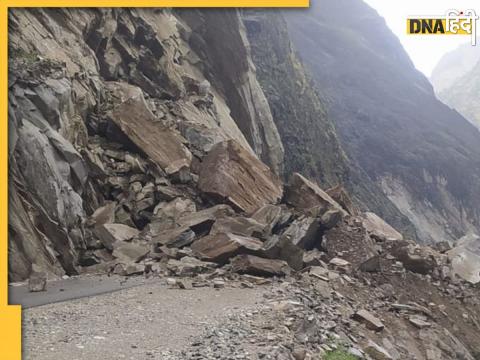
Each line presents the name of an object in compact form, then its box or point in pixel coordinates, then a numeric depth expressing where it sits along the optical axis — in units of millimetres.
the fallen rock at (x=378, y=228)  17672
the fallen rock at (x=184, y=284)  10461
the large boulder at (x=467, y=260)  15067
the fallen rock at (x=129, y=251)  12945
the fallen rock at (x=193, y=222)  14664
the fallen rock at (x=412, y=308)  12012
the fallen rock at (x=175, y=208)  15531
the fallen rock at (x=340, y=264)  13711
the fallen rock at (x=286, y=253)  12992
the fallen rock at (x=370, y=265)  13836
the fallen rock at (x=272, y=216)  15750
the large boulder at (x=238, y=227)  14250
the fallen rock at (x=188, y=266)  11680
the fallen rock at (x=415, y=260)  14367
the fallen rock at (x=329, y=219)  16125
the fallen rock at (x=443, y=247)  18141
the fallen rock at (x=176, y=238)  13820
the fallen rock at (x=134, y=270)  11750
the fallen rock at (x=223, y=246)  12719
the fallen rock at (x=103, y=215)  14564
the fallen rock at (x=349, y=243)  15078
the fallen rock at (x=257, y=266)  12039
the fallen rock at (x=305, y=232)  15352
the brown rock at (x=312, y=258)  13547
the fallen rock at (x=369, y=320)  10047
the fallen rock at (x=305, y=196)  17953
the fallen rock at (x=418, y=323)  11359
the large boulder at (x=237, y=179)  16875
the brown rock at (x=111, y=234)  13802
